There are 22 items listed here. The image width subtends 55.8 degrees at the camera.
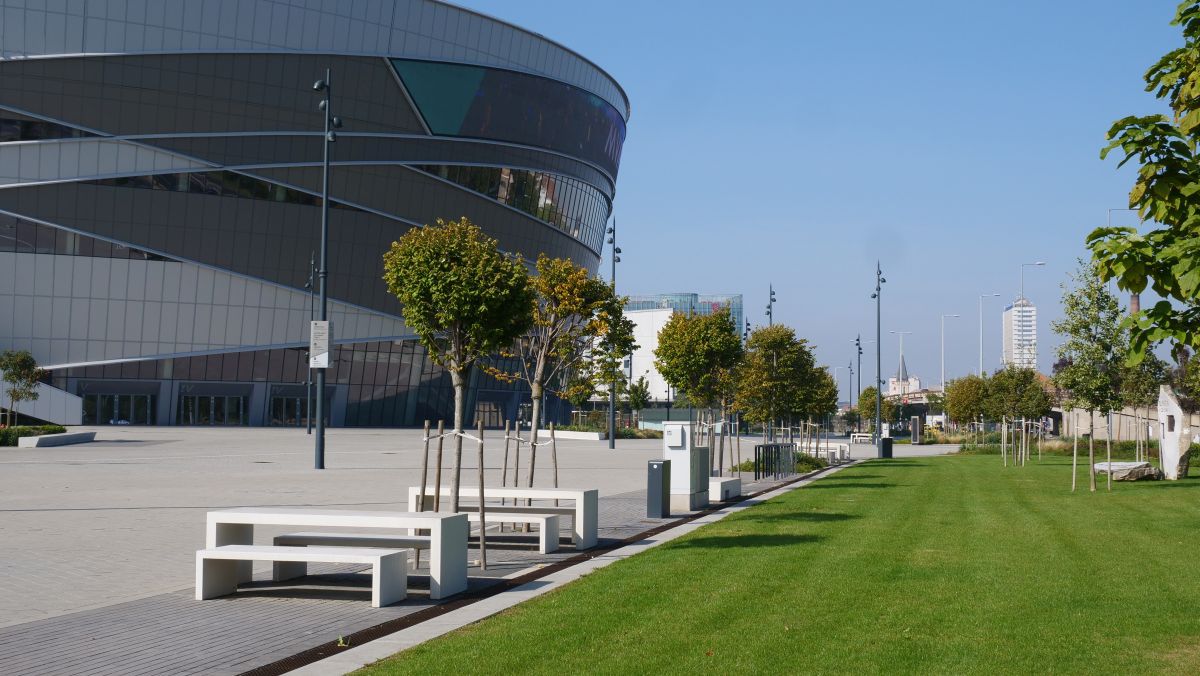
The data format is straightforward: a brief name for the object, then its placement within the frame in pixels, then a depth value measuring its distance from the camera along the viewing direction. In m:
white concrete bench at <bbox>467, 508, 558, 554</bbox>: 15.02
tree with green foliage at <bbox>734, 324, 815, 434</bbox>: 39.47
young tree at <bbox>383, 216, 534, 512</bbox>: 14.05
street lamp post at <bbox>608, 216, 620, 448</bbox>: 57.59
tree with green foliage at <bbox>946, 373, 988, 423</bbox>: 68.44
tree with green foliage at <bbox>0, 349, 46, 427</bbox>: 53.28
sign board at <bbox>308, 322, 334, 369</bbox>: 32.41
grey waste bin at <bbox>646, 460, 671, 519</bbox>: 20.27
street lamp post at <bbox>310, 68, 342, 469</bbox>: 32.19
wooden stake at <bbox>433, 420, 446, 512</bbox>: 13.56
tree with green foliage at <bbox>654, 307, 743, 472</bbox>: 32.00
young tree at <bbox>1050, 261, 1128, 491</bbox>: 27.70
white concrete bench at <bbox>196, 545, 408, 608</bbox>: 10.88
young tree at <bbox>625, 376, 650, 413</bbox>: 118.24
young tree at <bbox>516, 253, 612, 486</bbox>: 21.89
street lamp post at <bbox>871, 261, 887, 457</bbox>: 59.74
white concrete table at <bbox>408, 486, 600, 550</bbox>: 15.53
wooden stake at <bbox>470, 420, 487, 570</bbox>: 13.28
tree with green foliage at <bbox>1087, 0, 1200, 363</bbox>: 6.68
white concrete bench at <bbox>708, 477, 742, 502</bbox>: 24.38
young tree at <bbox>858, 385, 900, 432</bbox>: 109.13
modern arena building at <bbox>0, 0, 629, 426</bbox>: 64.19
